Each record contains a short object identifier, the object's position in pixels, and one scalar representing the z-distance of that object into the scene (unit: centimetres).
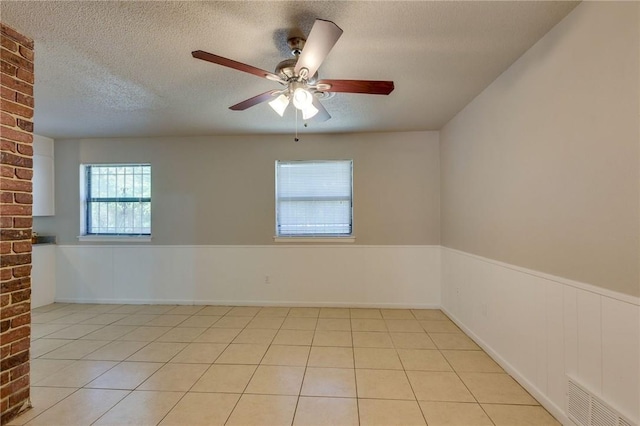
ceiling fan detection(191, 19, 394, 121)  143
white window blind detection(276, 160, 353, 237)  400
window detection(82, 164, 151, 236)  415
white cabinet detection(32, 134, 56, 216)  393
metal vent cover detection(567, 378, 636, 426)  138
